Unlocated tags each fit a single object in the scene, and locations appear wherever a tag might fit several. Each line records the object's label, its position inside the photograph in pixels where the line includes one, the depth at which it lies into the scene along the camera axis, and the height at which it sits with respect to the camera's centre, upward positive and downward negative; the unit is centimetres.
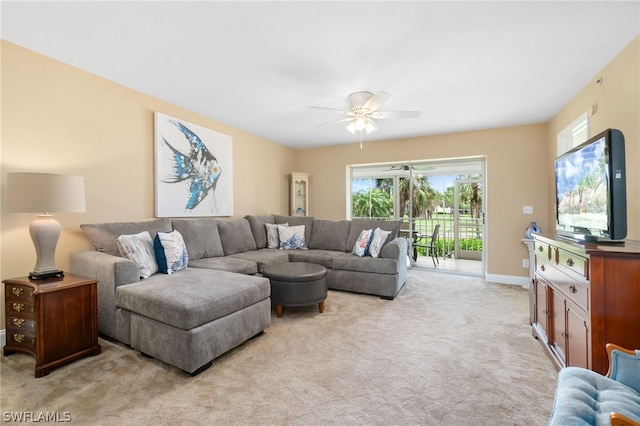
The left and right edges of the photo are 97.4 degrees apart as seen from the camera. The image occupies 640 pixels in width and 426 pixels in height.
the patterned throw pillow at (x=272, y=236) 460 -35
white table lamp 204 +12
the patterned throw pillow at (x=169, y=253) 271 -36
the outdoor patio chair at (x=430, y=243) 569 -63
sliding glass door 554 +23
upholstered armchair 96 -71
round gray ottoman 292 -77
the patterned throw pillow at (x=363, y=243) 392 -42
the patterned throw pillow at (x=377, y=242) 384 -40
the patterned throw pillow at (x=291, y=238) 453 -38
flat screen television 166 +13
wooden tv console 144 -50
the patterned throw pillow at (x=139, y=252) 253 -32
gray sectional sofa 193 -63
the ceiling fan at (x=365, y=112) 292 +112
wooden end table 190 -72
